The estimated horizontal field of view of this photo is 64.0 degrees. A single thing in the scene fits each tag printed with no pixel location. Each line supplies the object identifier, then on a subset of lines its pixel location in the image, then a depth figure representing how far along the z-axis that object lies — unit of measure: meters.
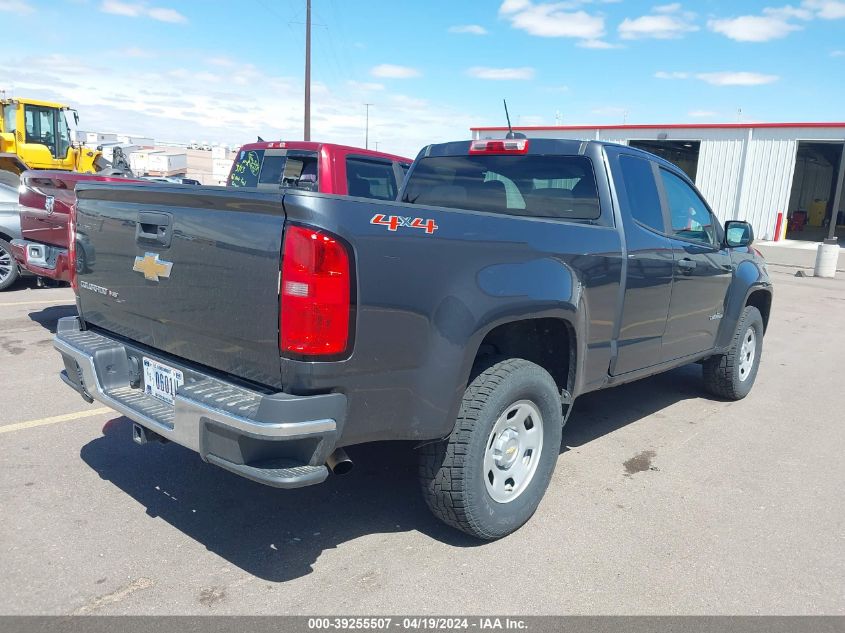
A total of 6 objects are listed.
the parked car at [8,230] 9.09
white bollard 16.44
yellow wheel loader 19.30
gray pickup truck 2.50
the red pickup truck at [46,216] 7.02
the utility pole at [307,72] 29.80
